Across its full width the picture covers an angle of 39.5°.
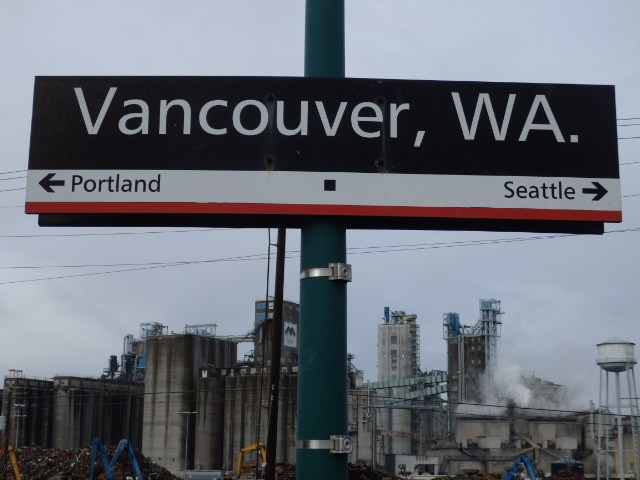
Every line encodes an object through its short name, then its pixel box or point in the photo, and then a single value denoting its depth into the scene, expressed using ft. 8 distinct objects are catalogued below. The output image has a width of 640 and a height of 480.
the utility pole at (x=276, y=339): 80.79
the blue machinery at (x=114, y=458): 105.81
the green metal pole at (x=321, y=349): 18.81
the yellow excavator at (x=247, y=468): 151.43
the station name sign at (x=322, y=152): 19.79
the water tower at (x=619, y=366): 188.75
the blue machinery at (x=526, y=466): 107.76
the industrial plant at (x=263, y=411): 276.00
